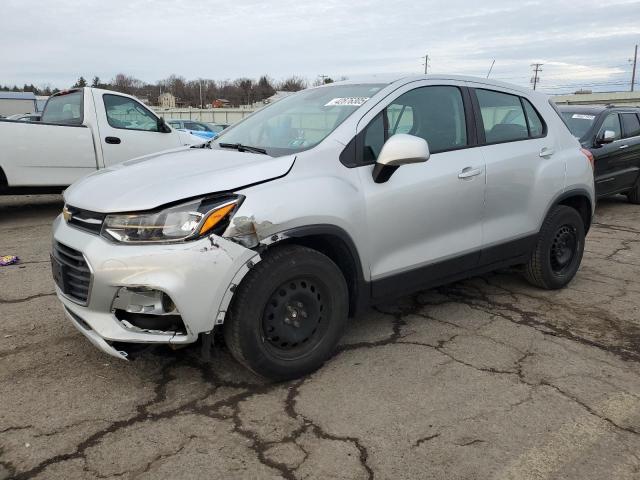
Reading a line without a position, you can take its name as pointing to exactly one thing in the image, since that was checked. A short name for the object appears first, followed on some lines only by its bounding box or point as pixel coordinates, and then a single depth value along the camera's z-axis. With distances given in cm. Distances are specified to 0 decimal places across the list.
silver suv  265
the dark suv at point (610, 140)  838
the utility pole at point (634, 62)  6691
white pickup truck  718
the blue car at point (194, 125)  2051
